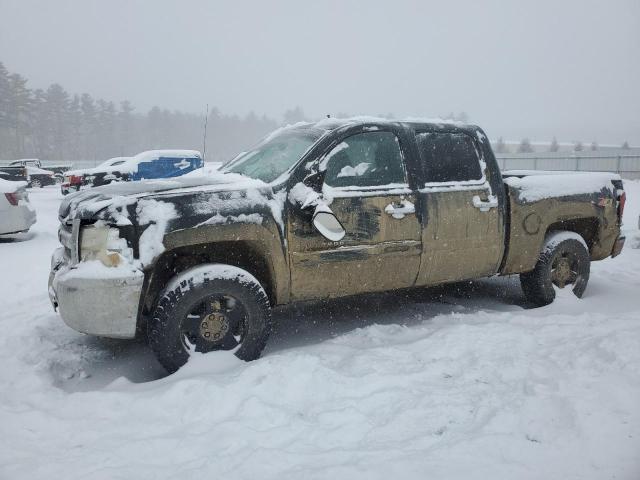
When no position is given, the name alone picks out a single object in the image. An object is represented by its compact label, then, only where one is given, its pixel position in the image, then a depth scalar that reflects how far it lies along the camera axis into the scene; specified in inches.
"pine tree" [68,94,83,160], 3107.8
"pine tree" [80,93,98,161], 3198.8
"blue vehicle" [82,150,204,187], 582.9
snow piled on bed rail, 184.1
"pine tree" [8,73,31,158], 2588.6
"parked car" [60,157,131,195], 606.5
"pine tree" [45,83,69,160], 2997.0
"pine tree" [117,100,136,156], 3521.2
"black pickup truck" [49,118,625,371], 129.5
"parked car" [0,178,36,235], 342.6
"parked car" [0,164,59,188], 1009.5
